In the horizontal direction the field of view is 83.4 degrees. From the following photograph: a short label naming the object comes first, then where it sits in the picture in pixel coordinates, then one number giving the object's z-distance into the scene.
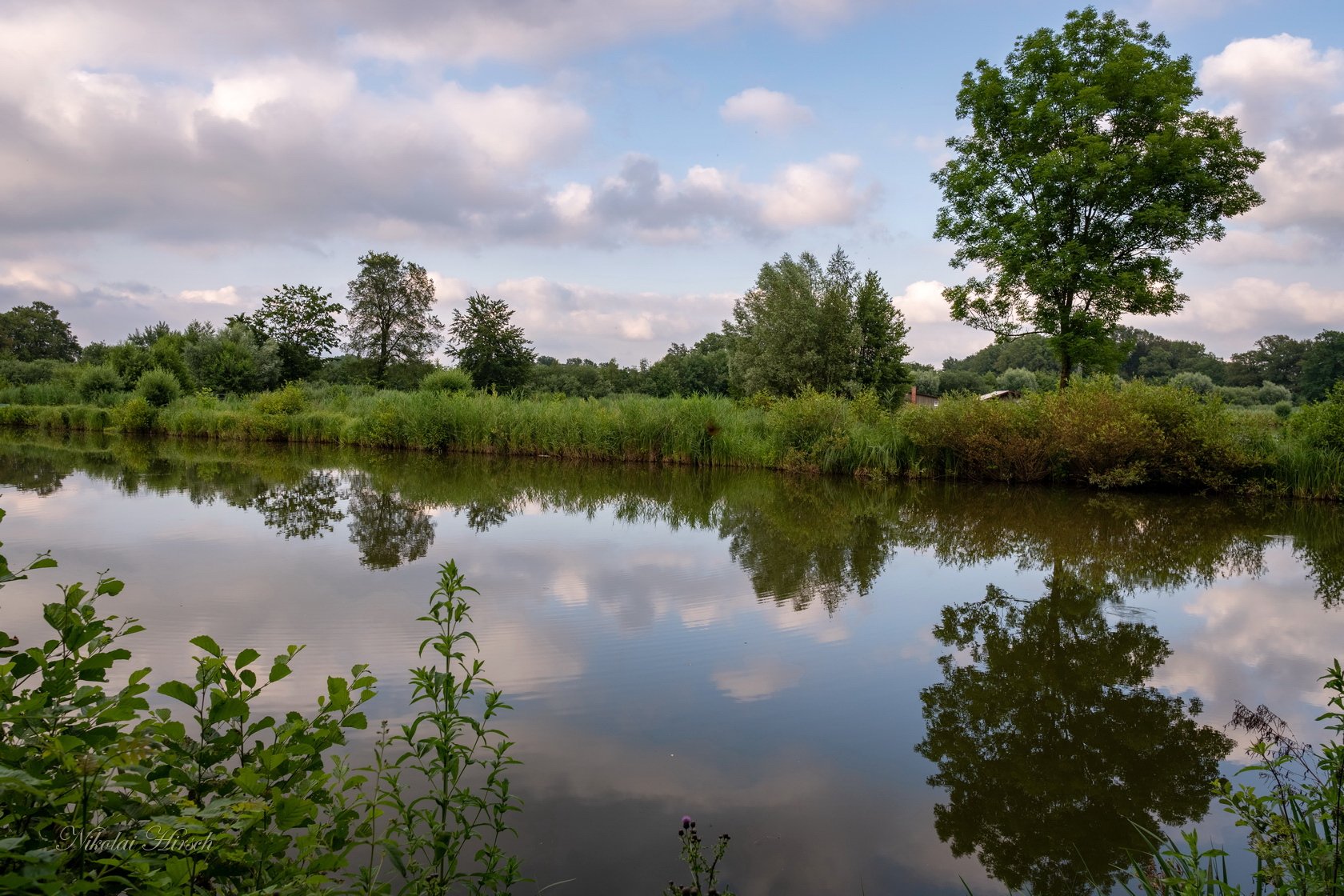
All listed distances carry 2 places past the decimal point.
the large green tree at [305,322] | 41.88
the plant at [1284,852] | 1.83
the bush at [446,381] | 26.66
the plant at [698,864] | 2.18
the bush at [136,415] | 24.56
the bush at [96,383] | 28.00
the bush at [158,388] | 25.94
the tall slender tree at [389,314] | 43.78
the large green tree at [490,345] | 43.03
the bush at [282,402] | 24.41
